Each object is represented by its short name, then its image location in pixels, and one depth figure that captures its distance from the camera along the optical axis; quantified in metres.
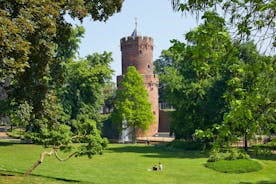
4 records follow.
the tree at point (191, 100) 31.48
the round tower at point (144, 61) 50.25
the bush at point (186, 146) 34.32
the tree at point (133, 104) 43.66
